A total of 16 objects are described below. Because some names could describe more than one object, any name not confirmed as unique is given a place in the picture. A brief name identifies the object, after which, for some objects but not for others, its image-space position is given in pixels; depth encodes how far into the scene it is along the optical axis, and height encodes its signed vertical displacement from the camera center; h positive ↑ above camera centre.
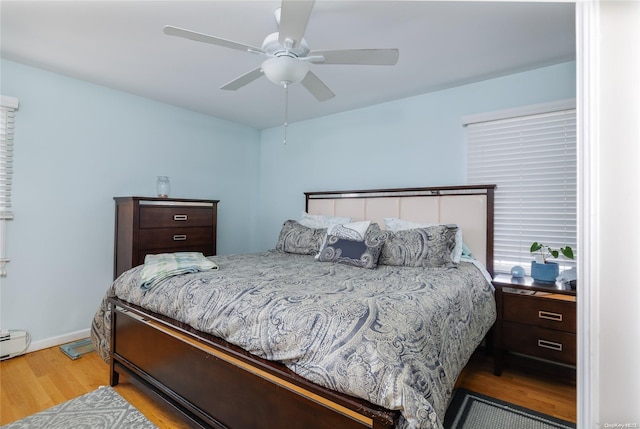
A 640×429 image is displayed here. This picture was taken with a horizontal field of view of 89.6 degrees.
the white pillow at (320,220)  3.34 -0.02
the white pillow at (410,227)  2.62 -0.07
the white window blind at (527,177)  2.50 +0.37
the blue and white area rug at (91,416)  1.77 -1.16
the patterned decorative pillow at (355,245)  2.45 -0.21
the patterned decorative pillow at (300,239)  3.07 -0.21
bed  1.12 -0.50
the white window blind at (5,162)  2.58 +0.42
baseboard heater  2.55 -1.05
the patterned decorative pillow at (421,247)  2.43 -0.21
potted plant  2.37 -0.35
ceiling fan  1.55 +0.88
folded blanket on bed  1.98 -0.32
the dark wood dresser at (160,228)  2.93 -0.11
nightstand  2.14 -0.69
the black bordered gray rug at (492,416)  1.80 -1.14
